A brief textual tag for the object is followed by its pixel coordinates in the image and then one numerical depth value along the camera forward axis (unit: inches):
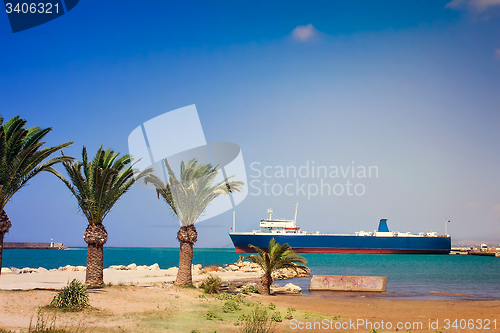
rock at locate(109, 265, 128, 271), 1118.4
